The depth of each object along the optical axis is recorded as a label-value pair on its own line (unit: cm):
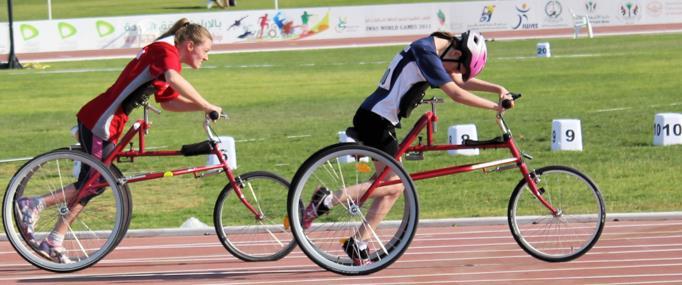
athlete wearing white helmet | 1494
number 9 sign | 3013
